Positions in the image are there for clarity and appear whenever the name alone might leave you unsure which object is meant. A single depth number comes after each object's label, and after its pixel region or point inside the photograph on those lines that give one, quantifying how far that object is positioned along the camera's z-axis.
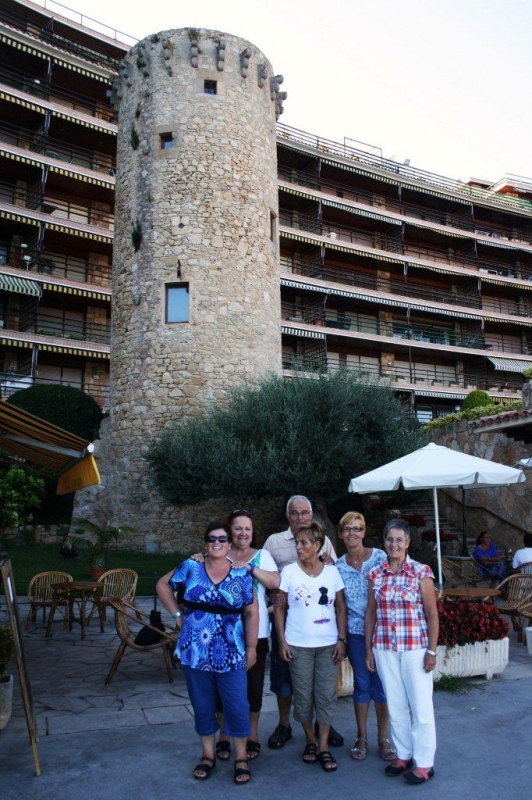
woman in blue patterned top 3.96
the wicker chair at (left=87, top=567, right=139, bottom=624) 8.70
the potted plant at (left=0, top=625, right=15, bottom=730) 4.79
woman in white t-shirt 4.26
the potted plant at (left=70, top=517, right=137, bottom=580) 11.45
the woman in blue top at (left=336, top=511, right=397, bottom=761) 4.39
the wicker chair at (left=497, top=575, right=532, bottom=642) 7.81
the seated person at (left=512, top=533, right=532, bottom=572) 9.33
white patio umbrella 8.38
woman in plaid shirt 3.95
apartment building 26.25
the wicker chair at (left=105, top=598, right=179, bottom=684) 5.95
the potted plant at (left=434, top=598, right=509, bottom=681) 6.03
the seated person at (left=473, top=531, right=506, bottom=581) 10.43
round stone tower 16.44
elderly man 4.48
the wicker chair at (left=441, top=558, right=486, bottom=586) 9.82
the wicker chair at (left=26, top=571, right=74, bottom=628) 9.02
